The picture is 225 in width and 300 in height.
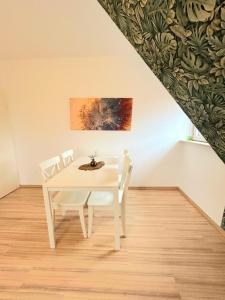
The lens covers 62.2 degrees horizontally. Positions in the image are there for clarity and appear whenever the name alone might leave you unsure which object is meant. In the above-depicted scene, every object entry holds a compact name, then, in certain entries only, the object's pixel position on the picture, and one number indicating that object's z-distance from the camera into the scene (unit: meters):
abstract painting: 3.33
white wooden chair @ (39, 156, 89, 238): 2.02
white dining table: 1.82
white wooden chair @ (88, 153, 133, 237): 2.00
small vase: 2.54
